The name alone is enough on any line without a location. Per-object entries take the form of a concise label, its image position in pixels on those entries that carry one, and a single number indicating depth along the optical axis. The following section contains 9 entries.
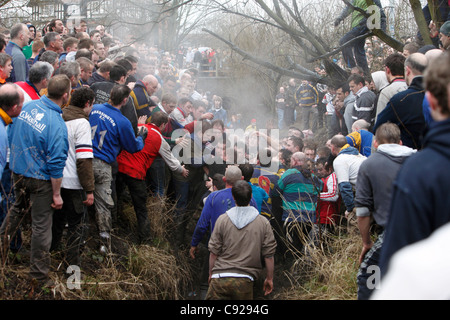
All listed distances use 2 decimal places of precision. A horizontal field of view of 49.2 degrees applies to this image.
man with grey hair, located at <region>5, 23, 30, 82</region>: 6.80
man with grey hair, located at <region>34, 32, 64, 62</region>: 7.84
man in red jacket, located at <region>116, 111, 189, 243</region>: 6.44
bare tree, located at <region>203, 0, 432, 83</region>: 9.59
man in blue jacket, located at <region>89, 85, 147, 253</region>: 5.72
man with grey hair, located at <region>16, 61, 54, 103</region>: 5.41
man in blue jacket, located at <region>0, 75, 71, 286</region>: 4.54
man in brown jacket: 4.96
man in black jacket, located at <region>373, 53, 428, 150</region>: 4.48
